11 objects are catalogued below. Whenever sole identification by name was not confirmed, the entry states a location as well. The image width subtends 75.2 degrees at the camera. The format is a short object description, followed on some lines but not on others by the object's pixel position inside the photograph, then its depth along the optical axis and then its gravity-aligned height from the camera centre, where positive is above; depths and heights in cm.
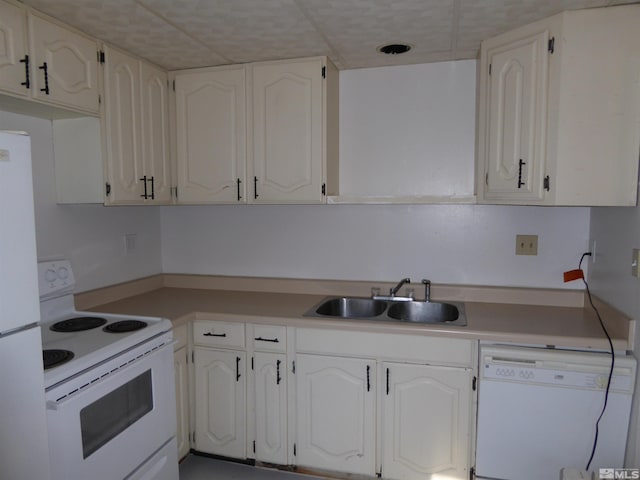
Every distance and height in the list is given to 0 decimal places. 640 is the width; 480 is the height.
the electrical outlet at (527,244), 227 -20
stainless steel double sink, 227 -57
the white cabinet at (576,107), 161 +41
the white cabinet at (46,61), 152 +60
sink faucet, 233 -45
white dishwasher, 168 -85
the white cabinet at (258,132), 221 +42
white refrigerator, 105 -29
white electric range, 135 -66
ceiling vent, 203 +80
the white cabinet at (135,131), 201 +41
